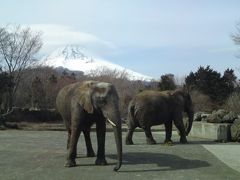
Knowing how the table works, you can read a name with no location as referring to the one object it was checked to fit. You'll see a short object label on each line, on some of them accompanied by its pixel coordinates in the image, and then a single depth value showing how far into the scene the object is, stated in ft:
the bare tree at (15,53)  143.73
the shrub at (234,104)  118.77
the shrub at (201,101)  170.22
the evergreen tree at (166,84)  187.83
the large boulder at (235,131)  72.59
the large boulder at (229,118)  79.05
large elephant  43.47
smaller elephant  69.15
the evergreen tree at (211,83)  191.07
